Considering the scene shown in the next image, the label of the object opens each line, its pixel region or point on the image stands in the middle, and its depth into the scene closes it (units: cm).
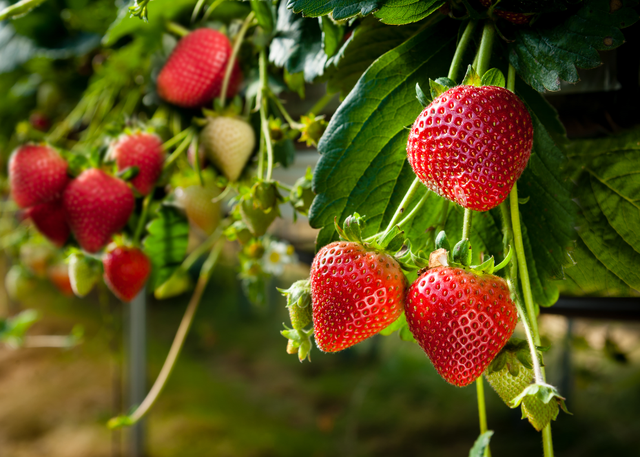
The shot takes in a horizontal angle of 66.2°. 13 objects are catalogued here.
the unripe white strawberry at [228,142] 39
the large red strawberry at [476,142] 20
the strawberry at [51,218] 46
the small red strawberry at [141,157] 43
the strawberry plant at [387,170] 21
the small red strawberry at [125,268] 46
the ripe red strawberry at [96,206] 40
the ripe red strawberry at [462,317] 21
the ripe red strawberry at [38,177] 43
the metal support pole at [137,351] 134
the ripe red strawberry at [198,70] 41
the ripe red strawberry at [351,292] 22
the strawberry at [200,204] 54
